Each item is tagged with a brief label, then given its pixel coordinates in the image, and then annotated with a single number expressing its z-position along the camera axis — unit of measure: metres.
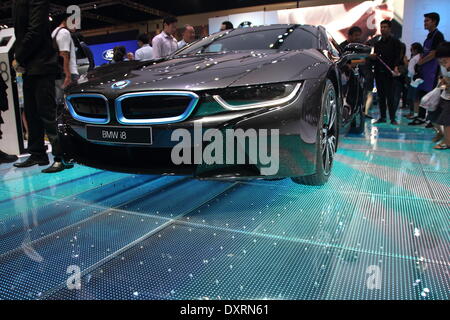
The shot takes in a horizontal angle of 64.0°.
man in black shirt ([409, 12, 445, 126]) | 5.41
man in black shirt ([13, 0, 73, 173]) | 3.13
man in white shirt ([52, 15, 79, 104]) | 3.88
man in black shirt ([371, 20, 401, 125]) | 5.79
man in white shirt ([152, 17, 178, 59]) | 5.05
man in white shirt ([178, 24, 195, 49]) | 5.34
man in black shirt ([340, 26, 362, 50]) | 5.70
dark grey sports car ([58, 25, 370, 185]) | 1.79
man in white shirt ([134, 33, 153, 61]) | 5.88
